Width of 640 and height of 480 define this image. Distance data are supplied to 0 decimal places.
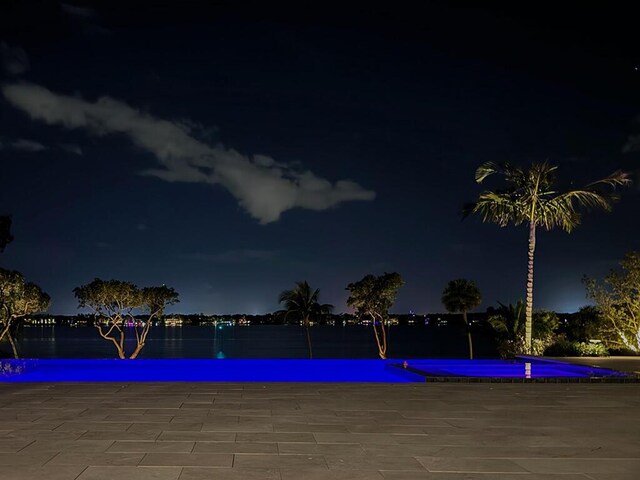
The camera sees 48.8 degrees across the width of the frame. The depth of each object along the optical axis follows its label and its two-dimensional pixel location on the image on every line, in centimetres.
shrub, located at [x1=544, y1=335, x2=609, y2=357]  2467
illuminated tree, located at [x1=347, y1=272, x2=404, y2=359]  3312
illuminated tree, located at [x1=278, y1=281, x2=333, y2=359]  3803
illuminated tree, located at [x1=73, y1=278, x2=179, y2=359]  3000
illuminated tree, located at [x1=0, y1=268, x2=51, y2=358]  2736
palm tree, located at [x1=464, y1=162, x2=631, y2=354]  2575
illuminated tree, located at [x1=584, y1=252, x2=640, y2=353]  2591
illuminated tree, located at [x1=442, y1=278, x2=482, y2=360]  3722
